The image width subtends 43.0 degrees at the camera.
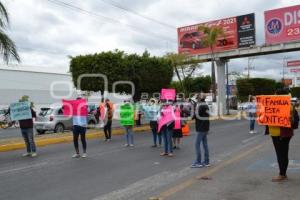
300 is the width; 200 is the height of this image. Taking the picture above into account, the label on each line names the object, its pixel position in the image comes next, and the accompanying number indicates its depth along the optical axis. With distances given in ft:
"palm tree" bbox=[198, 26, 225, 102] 116.85
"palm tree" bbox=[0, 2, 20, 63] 40.22
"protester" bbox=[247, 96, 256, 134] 56.55
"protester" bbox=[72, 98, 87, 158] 35.26
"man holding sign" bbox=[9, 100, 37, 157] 37.00
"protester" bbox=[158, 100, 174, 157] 35.58
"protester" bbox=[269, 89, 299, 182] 23.49
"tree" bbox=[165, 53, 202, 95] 124.71
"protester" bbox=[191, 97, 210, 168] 28.94
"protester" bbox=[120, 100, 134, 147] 43.41
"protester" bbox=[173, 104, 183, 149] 39.08
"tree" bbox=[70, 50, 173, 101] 75.96
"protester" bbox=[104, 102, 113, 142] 51.05
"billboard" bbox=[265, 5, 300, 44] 105.81
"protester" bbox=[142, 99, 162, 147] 42.51
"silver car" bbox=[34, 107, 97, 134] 68.12
